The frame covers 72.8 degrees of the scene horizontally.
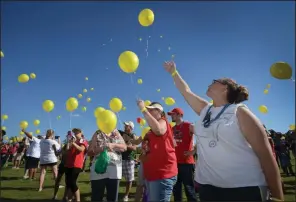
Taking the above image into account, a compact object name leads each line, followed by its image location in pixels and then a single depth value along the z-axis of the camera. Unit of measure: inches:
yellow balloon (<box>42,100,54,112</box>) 223.0
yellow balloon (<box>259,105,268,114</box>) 286.8
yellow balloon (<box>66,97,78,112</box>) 203.7
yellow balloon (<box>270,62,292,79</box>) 126.3
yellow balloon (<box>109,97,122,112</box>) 169.8
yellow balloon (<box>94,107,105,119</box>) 155.7
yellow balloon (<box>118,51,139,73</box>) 120.9
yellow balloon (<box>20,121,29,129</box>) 321.7
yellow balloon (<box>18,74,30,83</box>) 240.2
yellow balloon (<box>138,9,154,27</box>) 138.8
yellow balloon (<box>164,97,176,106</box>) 259.1
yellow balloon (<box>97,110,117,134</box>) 119.1
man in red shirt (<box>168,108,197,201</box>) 145.0
